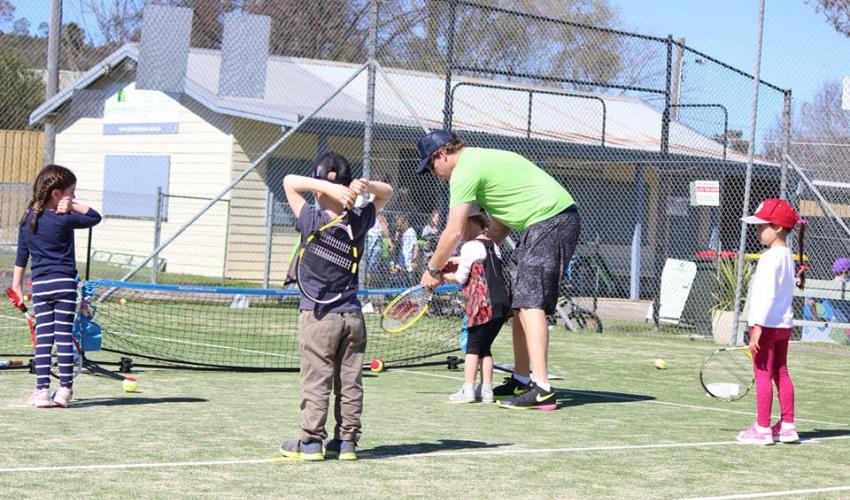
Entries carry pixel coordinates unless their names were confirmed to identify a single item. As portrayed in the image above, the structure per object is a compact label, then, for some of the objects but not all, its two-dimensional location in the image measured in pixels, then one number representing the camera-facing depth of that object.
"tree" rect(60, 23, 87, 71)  37.34
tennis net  12.65
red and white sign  17.70
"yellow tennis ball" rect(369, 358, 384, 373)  11.73
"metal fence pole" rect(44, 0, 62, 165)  22.06
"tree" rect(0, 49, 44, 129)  27.36
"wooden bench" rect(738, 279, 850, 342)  16.88
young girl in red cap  8.01
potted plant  17.56
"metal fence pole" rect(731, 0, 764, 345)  16.62
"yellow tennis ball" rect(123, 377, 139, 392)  9.71
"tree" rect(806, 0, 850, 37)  28.95
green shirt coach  8.97
